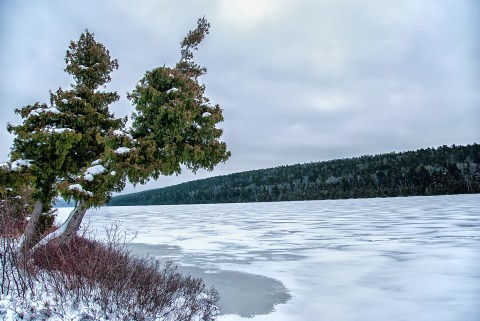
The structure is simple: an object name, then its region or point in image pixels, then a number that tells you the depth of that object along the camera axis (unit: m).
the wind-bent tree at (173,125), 11.57
